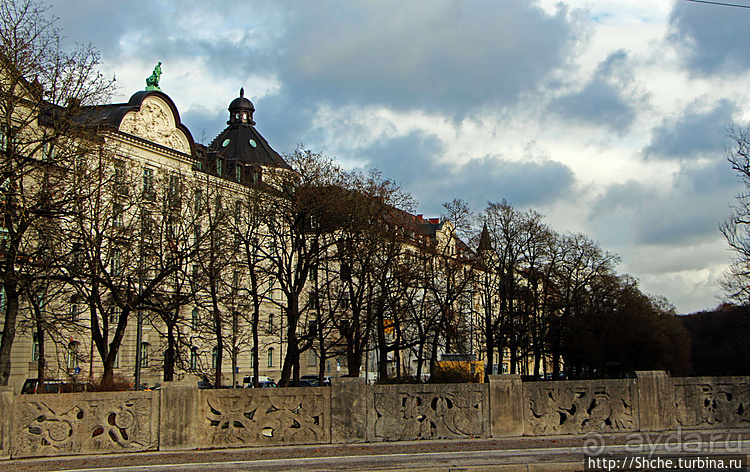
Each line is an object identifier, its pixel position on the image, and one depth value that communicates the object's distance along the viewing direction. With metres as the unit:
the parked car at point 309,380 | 47.65
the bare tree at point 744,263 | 34.91
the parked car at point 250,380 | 46.22
